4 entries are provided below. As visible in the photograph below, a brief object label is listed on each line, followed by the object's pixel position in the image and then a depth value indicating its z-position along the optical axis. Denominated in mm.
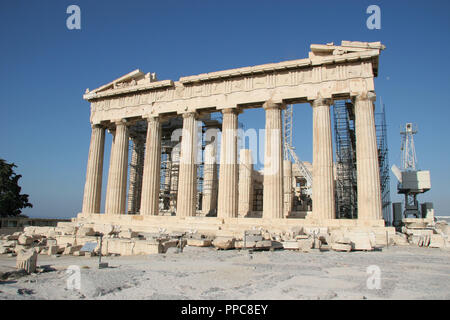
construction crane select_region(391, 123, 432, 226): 25141
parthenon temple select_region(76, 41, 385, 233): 20750
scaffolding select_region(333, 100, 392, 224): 29500
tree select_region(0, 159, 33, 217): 34719
